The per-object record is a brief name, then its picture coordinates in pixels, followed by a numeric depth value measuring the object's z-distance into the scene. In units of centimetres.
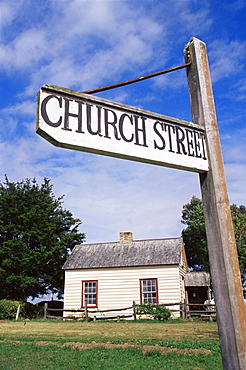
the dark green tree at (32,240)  2575
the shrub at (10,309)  2134
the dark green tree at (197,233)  2967
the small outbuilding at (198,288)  2227
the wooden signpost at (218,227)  205
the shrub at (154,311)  1903
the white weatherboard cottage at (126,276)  2062
